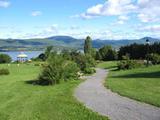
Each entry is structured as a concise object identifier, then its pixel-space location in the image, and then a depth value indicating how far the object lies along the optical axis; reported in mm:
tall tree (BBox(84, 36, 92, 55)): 39226
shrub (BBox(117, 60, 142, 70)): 20888
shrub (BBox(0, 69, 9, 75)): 19769
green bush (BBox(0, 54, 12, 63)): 44647
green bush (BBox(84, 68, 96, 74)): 19041
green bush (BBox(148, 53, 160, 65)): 22825
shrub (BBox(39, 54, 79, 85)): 11871
